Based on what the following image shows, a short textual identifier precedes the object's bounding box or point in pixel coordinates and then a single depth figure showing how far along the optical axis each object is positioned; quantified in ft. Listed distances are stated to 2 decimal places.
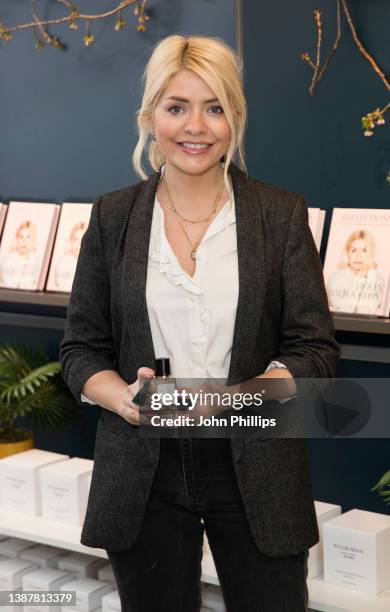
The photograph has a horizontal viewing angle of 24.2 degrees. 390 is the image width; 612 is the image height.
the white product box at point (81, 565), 9.87
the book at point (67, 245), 10.71
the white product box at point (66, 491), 9.73
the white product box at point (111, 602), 9.18
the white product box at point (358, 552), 7.84
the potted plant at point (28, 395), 10.75
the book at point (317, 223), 8.93
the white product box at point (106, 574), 9.69
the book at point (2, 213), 11.59
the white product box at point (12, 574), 9.93
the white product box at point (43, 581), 9.67
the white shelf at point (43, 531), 9.51
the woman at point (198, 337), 5.43
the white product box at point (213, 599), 8.75
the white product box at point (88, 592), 9.34
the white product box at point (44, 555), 10.18
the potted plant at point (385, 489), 8.98
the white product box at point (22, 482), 10.11
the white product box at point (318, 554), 8.32
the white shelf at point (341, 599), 7.79
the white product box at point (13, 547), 10.44
